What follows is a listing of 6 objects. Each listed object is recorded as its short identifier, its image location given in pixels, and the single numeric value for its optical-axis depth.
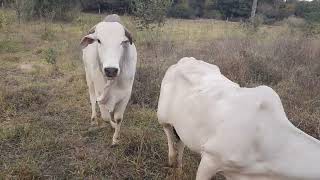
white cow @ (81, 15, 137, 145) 4.44
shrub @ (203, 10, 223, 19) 24.44
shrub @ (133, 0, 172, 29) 10.41
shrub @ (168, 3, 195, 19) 23.42
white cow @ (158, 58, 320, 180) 2.61
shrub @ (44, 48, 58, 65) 8.35
